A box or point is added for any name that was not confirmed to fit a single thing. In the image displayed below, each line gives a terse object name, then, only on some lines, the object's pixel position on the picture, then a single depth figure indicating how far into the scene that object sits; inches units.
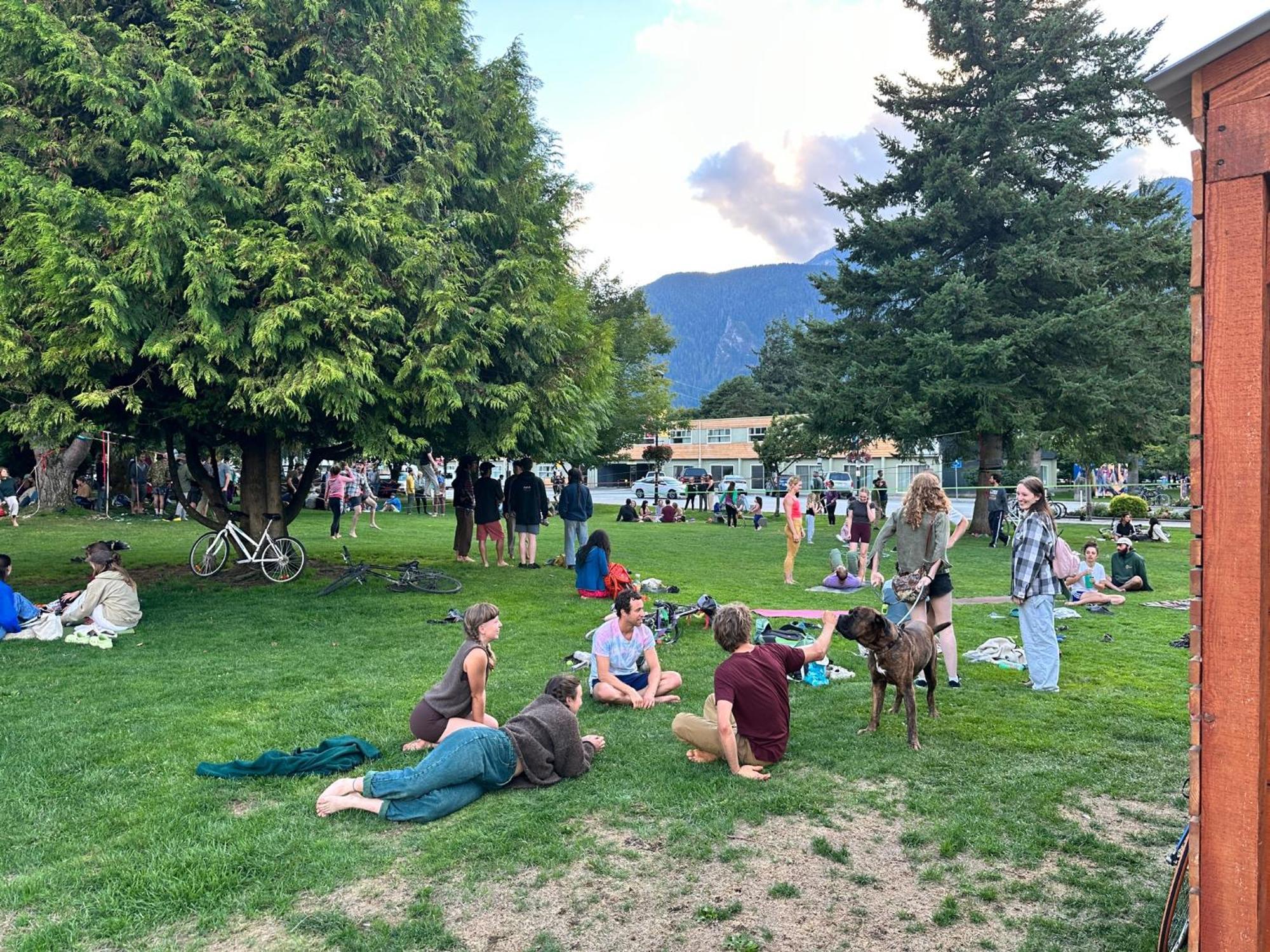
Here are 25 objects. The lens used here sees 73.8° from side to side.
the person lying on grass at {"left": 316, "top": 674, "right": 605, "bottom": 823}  184.4
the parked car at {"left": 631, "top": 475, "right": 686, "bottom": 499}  1798.7
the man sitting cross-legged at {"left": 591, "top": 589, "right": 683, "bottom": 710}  263.9
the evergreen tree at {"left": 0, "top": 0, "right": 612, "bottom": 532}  384.5
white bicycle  541.0
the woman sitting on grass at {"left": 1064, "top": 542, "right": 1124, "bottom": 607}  446.4
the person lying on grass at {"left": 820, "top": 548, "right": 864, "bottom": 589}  529.3
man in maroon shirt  202.1
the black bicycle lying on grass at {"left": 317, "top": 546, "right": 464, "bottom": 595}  512.1
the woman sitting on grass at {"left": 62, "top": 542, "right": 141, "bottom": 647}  376.5
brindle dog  221.1
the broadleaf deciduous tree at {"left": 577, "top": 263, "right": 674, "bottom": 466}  1567.4
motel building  2068.2
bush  1027.3
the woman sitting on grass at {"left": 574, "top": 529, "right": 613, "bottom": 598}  478.0
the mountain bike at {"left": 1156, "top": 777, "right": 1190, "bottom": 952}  120.6
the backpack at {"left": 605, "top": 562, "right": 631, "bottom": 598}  461.7
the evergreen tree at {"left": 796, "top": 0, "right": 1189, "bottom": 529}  891.4
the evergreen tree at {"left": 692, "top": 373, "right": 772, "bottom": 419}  3004.4
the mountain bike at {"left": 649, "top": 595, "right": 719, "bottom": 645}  366.9
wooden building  100.6
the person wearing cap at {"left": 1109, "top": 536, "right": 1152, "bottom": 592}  512.1
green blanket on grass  207.8
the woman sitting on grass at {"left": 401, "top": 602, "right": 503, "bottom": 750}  215.9
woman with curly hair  267.1
